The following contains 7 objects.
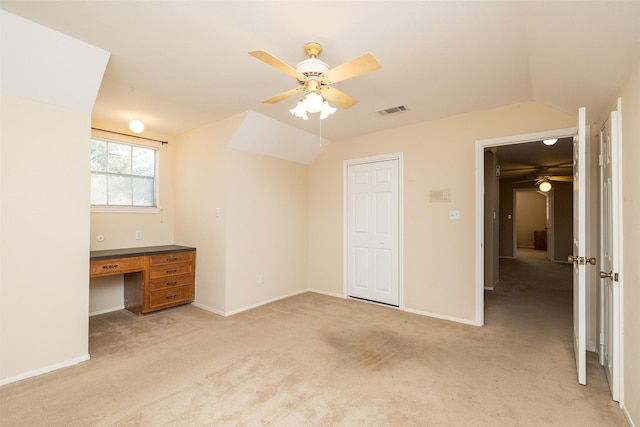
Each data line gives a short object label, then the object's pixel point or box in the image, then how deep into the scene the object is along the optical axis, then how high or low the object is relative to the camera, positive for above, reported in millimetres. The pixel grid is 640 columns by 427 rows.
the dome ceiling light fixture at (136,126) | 3465 +1043
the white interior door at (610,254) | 2012 -277
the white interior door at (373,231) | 4246 -233
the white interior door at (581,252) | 2145 -263
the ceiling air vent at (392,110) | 3405 +1245
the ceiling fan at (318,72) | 1769 +923
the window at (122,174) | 3895 +564
